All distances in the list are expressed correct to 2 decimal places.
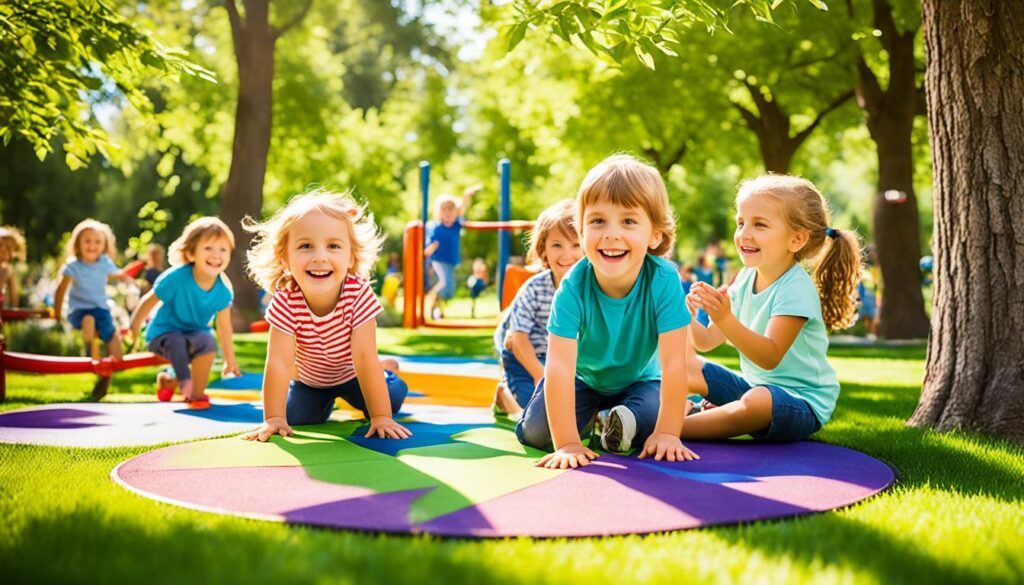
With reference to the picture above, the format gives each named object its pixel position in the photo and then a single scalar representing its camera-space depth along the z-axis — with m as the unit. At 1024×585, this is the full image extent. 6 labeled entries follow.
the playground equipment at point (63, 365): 6.83
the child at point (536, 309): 5.53
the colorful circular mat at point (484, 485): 2.86
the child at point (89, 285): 8.49
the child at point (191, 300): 6.61
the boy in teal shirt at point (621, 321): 3.85
